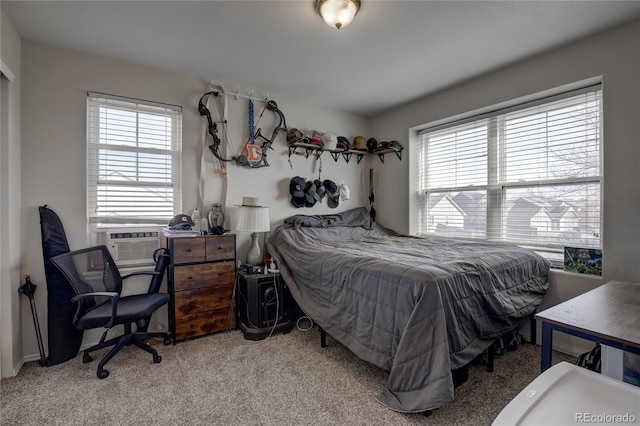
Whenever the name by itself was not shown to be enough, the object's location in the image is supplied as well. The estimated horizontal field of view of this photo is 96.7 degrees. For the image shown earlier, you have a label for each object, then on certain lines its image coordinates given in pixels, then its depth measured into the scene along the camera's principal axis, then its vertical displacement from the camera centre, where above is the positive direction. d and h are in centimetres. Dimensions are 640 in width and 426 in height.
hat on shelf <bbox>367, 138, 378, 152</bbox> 406 +97
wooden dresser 251 -67
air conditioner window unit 255 -31
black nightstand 266 -91
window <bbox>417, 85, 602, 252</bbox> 246 +40
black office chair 202 -73
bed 155 -59
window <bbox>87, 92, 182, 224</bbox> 256 +48
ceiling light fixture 181 +131
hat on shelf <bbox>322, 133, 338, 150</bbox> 364 +92
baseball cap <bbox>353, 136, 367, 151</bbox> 396 +96
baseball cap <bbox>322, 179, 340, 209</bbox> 376 +25
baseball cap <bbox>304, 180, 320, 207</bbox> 355 +22
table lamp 281 -6
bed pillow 337 -10
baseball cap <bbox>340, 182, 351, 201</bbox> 386 +27
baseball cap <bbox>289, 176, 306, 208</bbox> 346 +26
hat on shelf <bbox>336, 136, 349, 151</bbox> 381 +92
